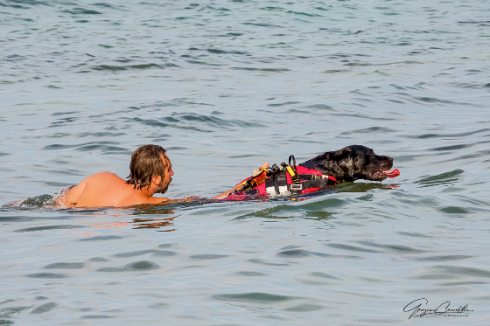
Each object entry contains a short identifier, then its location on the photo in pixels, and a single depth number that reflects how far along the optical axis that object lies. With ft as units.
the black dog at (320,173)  53.06
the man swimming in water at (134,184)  47.88
